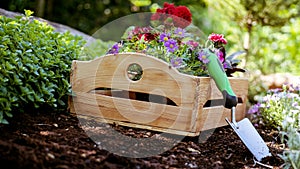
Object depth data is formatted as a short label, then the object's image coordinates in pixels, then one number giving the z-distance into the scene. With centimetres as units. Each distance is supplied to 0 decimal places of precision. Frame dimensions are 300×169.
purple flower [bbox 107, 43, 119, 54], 220
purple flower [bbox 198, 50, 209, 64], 200
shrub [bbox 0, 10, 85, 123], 191
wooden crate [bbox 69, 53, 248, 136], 196
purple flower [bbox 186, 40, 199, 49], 225
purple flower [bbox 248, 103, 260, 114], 294
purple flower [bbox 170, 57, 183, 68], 209
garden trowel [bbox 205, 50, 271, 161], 193
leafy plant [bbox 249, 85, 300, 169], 195
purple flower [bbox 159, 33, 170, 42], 220
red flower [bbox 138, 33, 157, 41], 236
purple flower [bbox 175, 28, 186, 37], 232
